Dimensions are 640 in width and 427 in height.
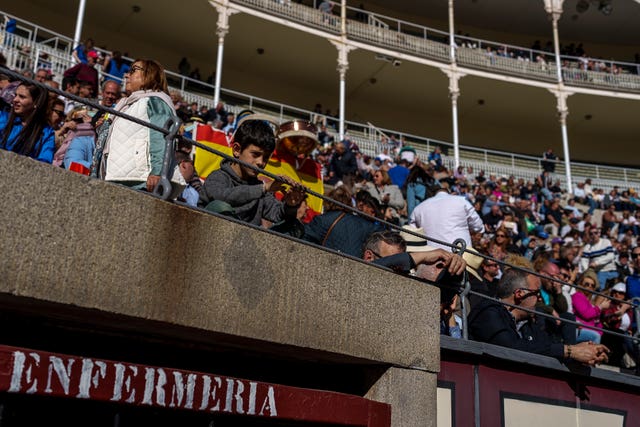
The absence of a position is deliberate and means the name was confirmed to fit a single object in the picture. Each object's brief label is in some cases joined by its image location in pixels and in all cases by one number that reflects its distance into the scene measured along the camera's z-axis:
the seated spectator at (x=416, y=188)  9.41
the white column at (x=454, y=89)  23.01
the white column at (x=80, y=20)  16.98
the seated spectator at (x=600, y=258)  13.31
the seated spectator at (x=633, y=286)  9.86
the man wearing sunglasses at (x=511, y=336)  5.16
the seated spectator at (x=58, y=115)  5.33
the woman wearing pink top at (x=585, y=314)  7.36
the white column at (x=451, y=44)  23.98
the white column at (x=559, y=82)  24.36
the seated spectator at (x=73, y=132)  4.93
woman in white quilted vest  3.58
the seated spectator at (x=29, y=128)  3.51
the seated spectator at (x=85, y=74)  9.77
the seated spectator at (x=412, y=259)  4.29
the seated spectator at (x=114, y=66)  14.09
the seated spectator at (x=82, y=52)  14.09
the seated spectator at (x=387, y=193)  9.68
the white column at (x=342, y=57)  21.55
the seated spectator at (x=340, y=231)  4.81
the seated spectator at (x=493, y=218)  13.68
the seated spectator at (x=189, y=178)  5.05
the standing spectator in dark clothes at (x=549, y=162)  23.38
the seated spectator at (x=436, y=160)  16.22
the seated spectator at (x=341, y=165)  12.88
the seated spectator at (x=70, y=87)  8.82
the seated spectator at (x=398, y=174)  12.16
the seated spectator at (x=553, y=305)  6.32
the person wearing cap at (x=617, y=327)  7.50
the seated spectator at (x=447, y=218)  6.25
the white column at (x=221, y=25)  19.80
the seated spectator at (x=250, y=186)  3.91
